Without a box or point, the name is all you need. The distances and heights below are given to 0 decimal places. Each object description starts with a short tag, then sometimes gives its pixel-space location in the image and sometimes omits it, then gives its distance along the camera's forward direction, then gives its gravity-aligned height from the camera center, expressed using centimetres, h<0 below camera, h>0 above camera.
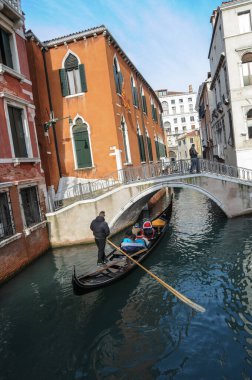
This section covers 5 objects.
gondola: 675 -263
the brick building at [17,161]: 912 +50
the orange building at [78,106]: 1330 +282
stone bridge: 1159 -142
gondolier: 827 -176
